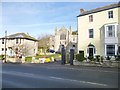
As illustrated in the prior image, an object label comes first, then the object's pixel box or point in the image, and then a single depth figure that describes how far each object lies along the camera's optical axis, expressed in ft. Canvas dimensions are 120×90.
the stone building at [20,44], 91.91
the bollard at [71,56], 49.21
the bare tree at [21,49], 83.57
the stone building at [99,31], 53.26
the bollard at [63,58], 51.27
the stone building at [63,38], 141.37
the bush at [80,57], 49.60
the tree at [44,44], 145.43
